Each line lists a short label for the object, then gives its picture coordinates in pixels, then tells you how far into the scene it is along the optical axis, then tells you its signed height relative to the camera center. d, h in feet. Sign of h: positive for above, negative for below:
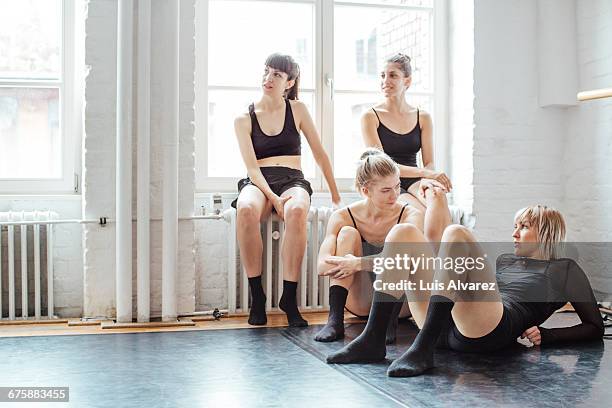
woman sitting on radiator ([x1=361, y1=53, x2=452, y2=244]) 15.26 +1.17
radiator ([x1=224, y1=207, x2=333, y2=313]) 14.98 -1.47
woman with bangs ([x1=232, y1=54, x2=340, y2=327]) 14.11 +0.30
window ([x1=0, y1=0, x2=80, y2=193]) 15.49 +1.79
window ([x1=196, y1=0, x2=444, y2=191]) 16.40 +2.66
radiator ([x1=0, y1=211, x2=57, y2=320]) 14.37 -1.12
